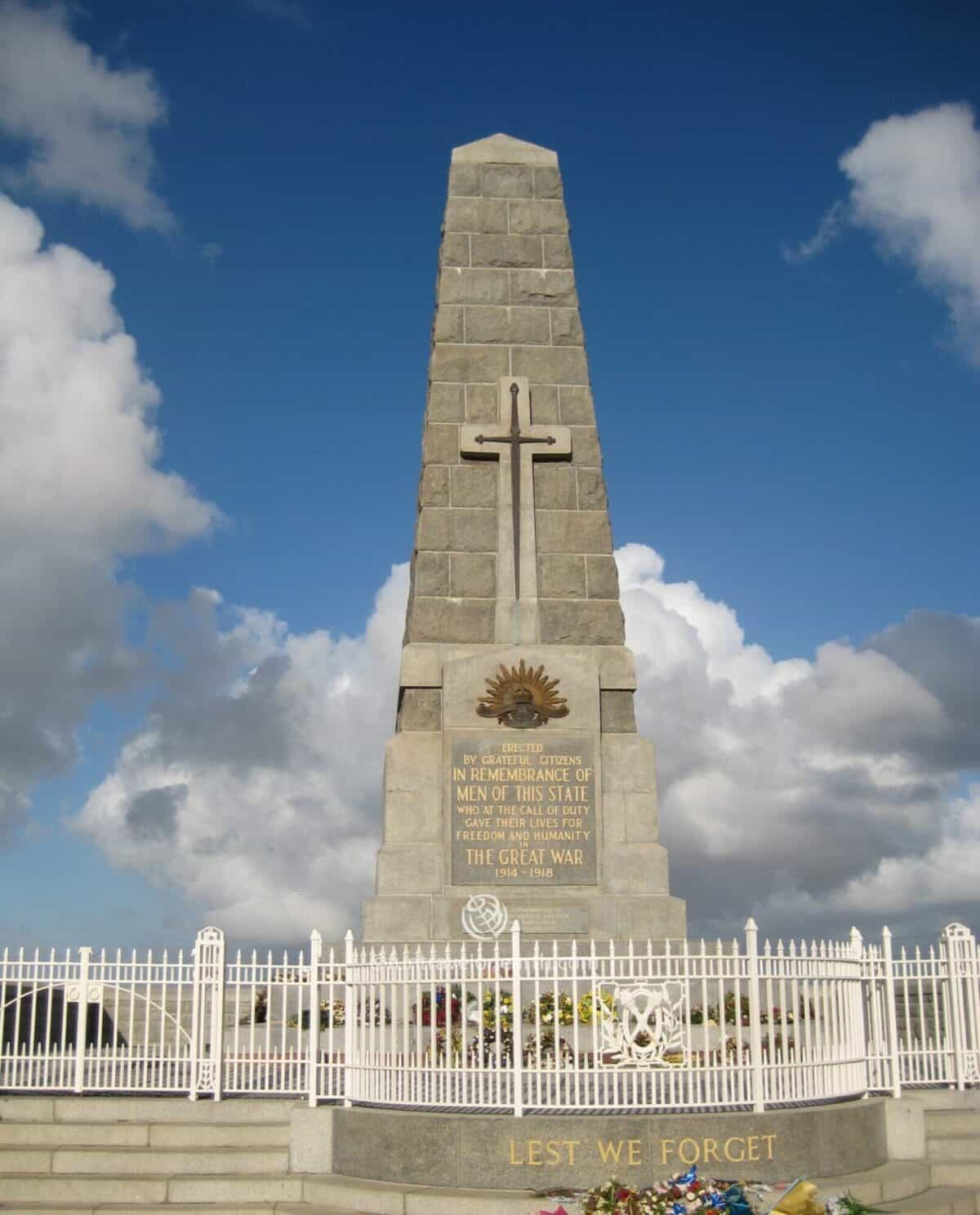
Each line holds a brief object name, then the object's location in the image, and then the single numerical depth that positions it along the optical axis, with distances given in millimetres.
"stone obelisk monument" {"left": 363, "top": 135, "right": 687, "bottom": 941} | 17984
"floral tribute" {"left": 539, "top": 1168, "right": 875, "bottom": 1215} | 9383
